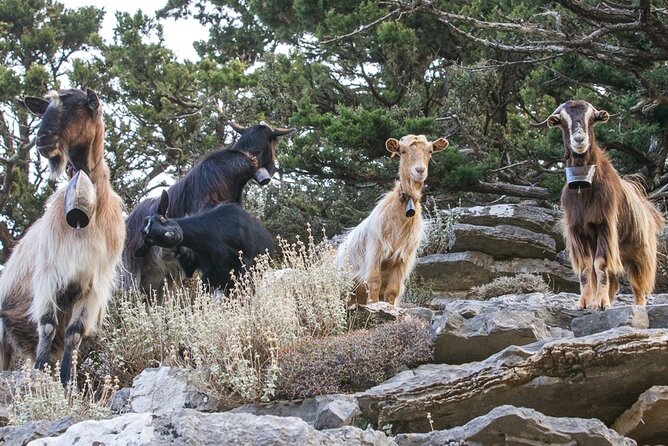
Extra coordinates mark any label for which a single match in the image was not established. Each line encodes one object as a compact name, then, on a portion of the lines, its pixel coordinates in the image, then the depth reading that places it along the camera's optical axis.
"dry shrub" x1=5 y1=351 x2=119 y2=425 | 6.71
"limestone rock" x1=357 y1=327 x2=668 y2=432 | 6.04
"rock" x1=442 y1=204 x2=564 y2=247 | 13.17
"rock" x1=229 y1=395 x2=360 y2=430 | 5.98
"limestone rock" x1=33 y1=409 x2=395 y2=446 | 4.50
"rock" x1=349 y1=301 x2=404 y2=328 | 8.39
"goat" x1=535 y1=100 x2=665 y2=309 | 8.80
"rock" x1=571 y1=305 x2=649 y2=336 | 7.45
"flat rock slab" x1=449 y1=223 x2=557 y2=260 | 12.64
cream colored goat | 9.59
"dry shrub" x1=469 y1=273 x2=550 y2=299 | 11.52
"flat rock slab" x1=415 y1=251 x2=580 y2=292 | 12.35
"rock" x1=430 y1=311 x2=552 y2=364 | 7.44
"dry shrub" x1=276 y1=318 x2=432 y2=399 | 7.02
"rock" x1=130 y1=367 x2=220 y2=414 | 7.08
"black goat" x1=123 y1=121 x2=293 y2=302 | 9.82
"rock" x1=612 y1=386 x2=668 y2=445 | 5.75
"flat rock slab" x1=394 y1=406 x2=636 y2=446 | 5.18
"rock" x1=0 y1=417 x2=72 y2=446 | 5.68
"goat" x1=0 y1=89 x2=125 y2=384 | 7.80
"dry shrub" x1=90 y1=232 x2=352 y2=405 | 7.12
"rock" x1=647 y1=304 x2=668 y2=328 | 7.68
